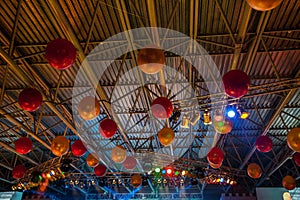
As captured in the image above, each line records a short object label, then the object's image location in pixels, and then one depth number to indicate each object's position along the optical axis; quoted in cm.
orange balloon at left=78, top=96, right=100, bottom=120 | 532
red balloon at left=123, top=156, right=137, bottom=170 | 895
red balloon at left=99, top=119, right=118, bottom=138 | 578
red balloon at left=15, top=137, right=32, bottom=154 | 681
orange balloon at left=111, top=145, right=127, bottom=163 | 744
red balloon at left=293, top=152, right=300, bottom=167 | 783
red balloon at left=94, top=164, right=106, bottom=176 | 1014
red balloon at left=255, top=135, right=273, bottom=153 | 702
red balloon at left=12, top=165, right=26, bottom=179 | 1005
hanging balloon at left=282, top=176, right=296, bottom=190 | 942
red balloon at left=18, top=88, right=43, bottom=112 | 475
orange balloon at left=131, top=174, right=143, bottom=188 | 1132
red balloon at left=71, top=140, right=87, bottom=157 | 765
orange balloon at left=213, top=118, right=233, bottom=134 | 659
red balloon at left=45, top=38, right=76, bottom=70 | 378
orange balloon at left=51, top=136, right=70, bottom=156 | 684
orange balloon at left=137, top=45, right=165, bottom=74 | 394
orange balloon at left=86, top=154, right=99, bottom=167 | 840
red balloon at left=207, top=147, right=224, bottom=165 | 773
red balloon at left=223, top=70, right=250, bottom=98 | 423
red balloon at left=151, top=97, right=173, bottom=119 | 496
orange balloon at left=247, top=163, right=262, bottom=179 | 895
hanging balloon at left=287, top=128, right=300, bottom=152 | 569
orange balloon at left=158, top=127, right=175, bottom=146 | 596
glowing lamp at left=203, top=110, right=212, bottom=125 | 702
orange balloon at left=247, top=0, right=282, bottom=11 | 284
